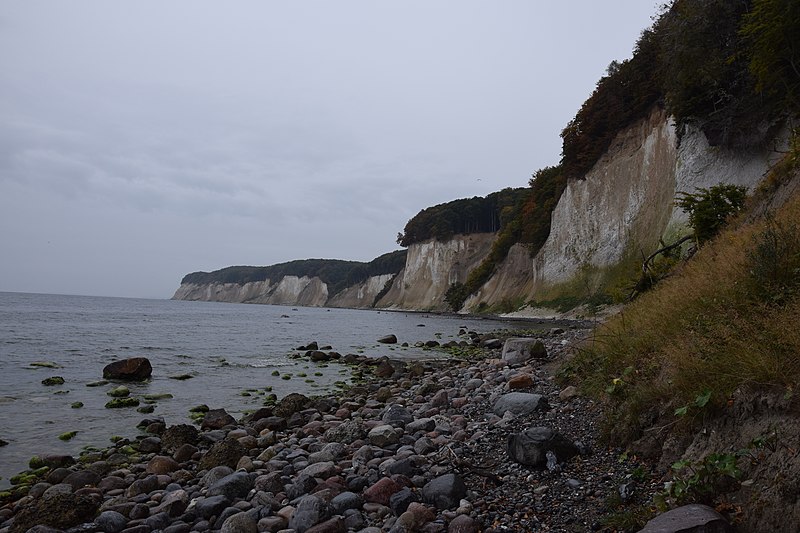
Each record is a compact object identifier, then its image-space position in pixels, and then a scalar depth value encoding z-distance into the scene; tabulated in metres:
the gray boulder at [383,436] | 6.62
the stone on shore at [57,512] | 4.95
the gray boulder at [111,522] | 5.04
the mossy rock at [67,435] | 8.42
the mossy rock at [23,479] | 6.42
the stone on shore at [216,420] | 9.11
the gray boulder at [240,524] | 4.64
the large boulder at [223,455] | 6.84
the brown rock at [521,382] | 8.20
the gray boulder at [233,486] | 5.55
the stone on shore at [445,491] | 4.38
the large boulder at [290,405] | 9.94
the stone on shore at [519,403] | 6.33
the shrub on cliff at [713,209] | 12.31
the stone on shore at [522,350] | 11.45
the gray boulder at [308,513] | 4.53
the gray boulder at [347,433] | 7.21
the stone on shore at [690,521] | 2.73
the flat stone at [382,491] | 4.78
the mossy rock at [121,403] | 10.87
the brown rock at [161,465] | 6.78
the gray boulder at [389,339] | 26.19
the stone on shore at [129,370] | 14.27
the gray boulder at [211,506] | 5.19
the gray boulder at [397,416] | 7.74
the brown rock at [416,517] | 4.14
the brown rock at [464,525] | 3.87
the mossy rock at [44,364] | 16.16
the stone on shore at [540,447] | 4.55
